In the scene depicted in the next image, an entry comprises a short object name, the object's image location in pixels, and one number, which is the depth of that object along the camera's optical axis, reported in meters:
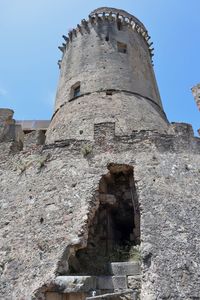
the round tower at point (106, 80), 11.59
